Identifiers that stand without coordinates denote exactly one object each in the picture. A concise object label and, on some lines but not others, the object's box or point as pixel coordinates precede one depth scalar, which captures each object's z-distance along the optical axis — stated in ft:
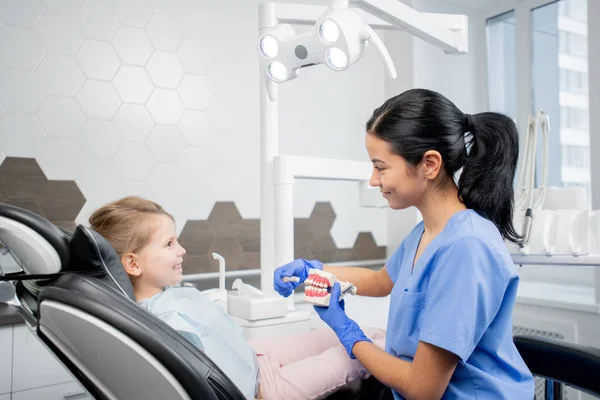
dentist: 3.36
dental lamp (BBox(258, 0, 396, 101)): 3.95
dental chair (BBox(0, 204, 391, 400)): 2.39
